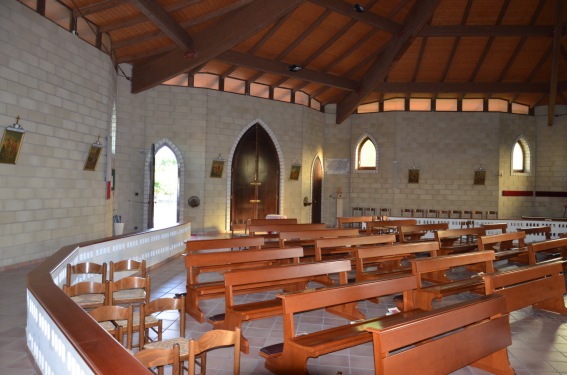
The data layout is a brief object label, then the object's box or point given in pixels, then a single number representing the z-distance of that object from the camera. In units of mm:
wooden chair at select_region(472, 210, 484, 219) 16053
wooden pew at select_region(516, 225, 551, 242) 9210
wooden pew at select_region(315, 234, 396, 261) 6038
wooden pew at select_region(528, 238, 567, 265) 6571
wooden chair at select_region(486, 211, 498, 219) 16297
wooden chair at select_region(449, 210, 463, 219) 15827
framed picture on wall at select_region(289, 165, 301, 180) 15666
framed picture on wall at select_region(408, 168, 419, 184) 16969
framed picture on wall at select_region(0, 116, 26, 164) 6769
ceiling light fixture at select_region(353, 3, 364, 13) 9953
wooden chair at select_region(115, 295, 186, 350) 3285
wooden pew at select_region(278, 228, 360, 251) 6930
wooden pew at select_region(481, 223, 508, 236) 9159
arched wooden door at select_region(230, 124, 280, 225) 14500
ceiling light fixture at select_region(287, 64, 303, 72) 12294
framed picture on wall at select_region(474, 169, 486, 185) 16641
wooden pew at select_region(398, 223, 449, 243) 8234
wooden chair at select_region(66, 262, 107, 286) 4668
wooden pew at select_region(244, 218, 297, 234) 9016
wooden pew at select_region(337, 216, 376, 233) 10051
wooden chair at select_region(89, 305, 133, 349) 3016
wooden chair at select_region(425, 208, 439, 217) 16652
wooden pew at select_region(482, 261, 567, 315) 4180
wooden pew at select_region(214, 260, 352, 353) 4105
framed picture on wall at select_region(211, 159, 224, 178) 13732
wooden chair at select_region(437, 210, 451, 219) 15605
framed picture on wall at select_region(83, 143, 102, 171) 9172
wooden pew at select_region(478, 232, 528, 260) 6691
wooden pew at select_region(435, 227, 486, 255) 7367
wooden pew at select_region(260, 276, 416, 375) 3254
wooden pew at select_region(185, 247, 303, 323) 4984
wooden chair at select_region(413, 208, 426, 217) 16547
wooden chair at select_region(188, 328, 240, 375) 2469
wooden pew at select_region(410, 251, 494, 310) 4488
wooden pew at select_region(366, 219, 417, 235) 9414
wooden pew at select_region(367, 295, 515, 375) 2519
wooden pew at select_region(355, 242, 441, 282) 5523
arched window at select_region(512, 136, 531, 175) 17297
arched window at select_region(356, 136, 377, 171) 17594
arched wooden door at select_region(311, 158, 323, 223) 17000
